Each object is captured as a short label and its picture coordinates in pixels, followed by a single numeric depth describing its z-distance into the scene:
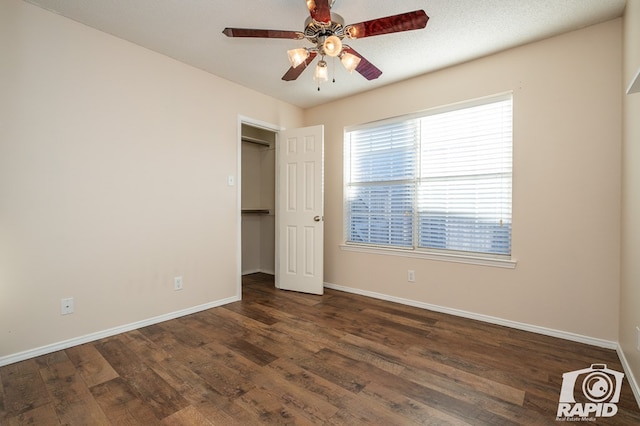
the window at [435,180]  2.91
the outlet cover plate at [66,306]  2.35
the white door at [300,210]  3.86
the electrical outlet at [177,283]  3.05
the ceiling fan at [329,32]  1.72
